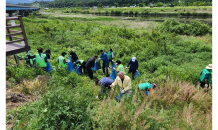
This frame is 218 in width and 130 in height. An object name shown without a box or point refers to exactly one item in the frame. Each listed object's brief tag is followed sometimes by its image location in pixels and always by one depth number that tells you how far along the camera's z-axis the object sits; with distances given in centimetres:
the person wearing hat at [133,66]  714
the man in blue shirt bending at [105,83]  529
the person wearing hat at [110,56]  861
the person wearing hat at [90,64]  708
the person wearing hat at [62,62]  686
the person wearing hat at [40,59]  627
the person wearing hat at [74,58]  765
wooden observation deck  538
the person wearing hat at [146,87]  528
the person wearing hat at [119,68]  658
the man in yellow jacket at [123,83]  500
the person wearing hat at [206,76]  590
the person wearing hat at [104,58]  777
